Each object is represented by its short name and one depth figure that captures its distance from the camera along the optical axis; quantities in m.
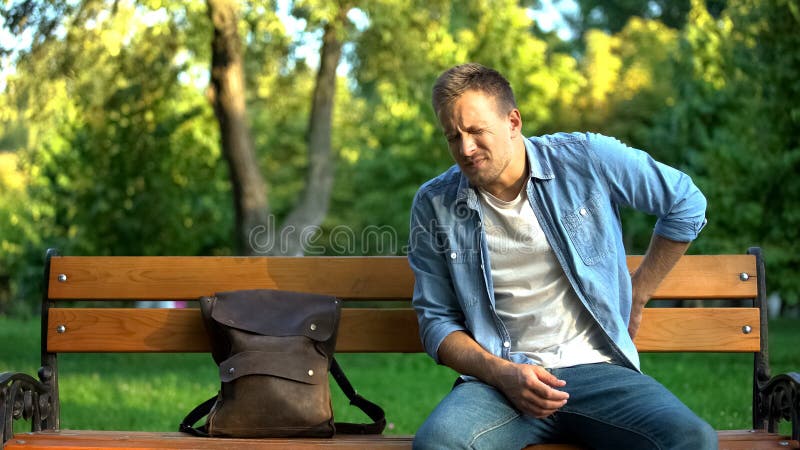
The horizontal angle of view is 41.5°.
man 3.73
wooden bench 4.55
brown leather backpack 4.10
